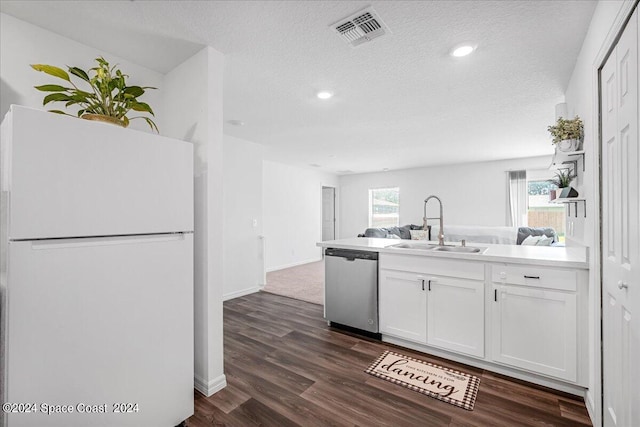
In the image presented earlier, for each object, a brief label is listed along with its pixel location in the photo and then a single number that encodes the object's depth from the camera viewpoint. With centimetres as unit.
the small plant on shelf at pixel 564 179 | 225
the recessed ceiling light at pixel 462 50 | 199
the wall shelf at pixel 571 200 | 188
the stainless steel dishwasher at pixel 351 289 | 280
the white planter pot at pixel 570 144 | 195
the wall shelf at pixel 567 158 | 194
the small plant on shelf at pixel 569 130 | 194
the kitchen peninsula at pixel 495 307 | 193
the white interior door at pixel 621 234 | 110
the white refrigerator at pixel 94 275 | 116
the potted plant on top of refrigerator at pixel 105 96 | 149
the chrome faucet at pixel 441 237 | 291
